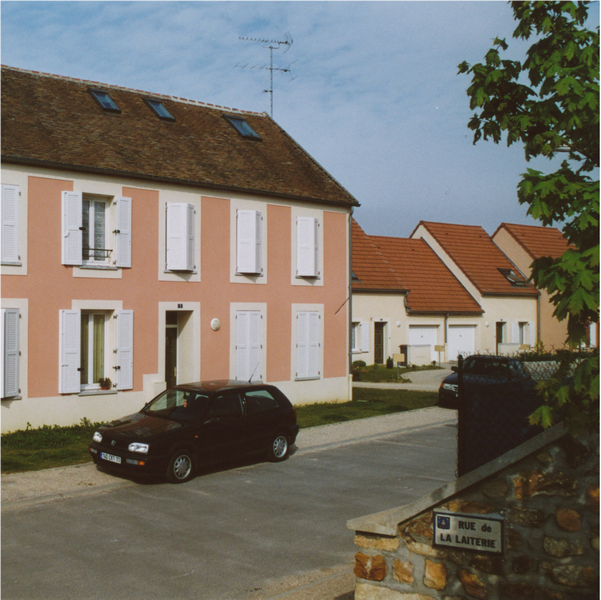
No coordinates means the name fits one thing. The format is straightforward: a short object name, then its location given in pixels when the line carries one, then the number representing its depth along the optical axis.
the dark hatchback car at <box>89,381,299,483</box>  10.51
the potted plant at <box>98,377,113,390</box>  15.90
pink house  14.98
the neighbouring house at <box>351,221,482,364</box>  32.25
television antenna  23.83
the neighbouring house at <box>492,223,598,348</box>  38.84
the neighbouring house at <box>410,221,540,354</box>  36.72
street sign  5.06
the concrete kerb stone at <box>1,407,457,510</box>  10.04
